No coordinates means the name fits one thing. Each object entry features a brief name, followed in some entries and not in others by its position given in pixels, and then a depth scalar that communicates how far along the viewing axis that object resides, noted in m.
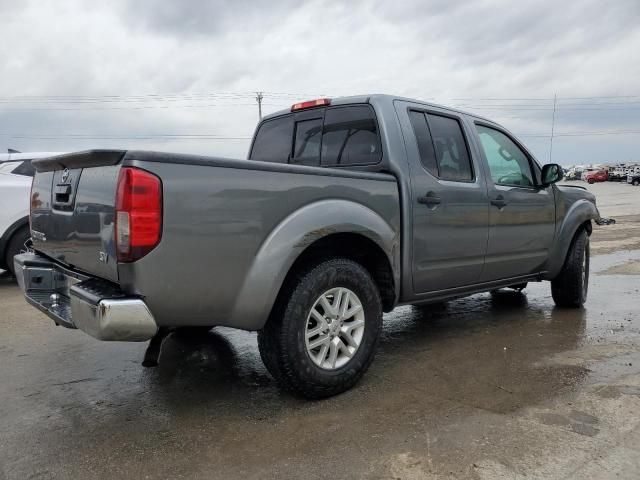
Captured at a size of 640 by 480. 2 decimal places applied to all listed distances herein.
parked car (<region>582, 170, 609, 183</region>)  61.53
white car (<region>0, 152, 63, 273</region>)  6.86
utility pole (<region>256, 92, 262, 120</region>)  47.94
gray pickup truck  2.64
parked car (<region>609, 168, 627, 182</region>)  58.72
